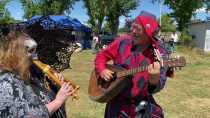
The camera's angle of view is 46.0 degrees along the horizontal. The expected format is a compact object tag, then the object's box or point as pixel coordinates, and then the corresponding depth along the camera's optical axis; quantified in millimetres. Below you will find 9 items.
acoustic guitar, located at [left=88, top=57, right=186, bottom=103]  2046
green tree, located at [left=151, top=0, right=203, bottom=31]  21069
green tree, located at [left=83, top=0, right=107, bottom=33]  24837
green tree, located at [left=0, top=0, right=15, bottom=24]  15594
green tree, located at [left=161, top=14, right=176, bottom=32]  33314
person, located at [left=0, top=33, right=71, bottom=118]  1586
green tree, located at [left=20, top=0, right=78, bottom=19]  20667
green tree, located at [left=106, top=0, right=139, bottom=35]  27896
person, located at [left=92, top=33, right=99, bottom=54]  15065
